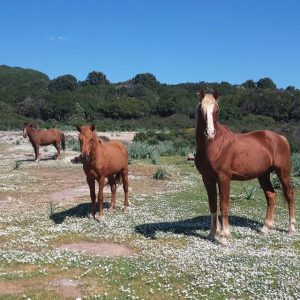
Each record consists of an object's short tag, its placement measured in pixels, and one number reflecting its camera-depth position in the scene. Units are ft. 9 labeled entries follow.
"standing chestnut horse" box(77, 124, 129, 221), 38.70
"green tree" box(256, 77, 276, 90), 404.30
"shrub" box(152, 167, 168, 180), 66.59
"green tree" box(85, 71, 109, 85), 462.60
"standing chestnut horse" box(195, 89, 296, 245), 31.96
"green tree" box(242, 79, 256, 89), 412.87
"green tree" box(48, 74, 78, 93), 398.21
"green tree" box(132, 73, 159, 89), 436.76
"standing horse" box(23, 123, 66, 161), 89.61
